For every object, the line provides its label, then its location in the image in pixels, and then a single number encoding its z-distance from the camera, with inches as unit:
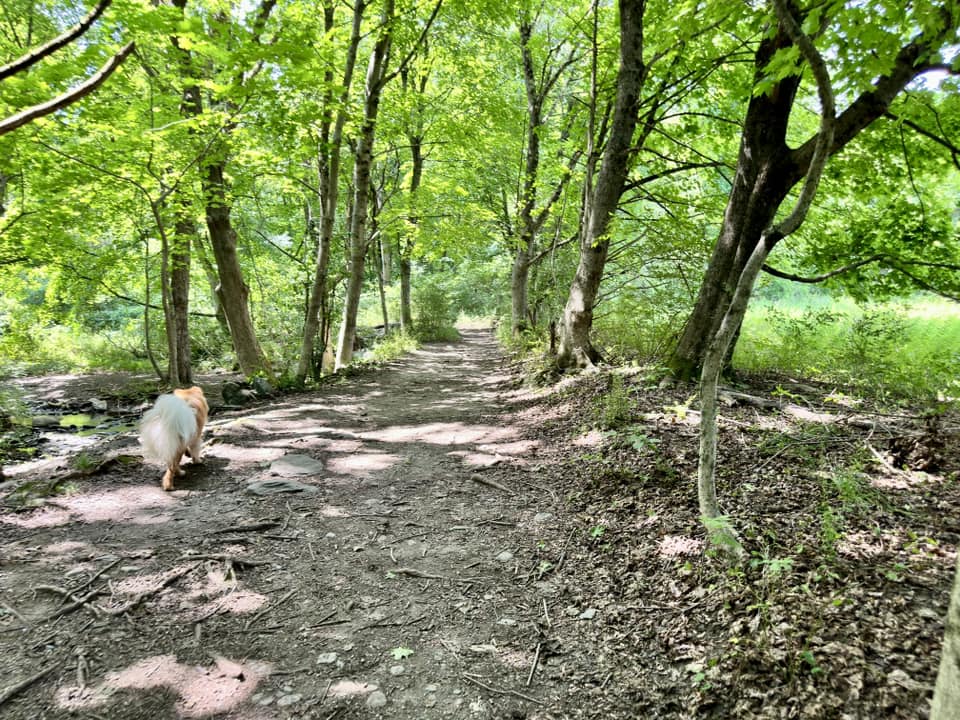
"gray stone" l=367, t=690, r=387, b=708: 100.3
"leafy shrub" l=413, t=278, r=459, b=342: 997.2
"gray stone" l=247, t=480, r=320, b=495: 198.2
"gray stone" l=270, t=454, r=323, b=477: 219.0
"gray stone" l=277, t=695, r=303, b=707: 99.0
